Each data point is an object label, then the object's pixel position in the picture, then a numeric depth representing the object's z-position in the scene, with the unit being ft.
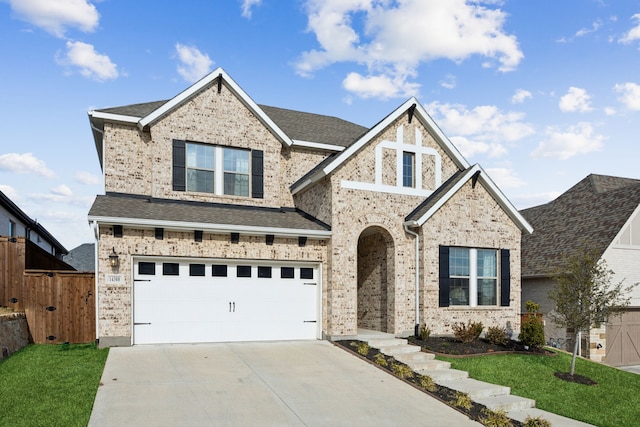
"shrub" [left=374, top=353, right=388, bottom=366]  39.55
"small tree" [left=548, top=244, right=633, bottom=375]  44.21
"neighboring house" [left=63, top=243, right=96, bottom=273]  136.46
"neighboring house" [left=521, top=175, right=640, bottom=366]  64.90
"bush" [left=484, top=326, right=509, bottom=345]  50.42
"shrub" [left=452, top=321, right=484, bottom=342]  48.73
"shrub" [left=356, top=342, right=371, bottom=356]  42.73
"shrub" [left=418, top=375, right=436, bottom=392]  34.71
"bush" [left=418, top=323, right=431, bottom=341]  48.52
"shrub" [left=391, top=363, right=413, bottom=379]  37.04
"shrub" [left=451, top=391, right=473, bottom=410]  31.55
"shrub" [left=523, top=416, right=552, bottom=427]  29.35
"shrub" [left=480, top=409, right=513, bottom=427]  29.12
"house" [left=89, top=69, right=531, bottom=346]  44.32
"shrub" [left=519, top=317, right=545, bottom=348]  50.31
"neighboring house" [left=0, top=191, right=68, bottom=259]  65.72
